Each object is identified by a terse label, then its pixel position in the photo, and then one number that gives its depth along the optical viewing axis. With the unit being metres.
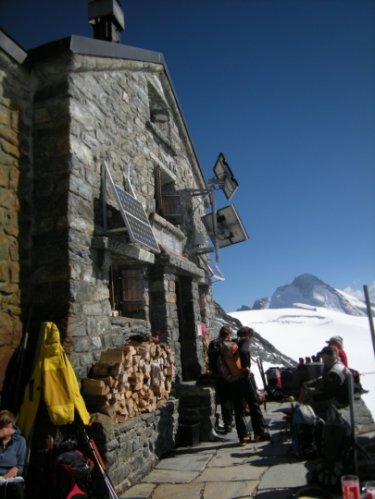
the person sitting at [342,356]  6.65
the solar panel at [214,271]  11.25
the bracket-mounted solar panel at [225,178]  10.83
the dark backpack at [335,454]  3.71
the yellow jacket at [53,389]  3.90
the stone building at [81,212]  4.72
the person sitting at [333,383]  4.70
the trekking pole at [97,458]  3.69
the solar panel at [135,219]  5.68
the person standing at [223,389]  6.64
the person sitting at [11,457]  3.42
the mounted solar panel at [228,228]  11.34
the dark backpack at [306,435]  4.84
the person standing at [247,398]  5.95
